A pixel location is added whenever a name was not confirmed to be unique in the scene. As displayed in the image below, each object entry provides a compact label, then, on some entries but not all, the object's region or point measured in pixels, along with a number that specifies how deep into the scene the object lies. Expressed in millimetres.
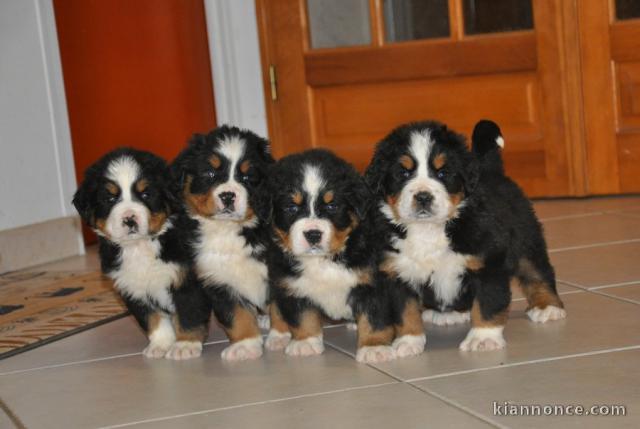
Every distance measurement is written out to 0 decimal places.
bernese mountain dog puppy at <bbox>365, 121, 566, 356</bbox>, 2914
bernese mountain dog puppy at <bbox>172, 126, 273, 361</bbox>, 3168
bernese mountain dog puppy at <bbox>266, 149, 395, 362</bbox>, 2955
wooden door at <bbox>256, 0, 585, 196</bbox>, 5504
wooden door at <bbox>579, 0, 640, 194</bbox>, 5324
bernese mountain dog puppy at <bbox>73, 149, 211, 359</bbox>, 3170
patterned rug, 3809
